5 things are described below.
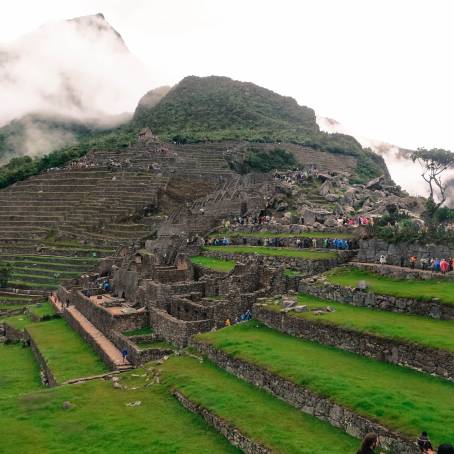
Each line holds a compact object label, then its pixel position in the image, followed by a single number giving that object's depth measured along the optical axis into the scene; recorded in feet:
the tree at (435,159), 139.13
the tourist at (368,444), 28.81
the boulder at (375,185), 189.37
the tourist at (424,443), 31.93
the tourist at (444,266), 65.76
